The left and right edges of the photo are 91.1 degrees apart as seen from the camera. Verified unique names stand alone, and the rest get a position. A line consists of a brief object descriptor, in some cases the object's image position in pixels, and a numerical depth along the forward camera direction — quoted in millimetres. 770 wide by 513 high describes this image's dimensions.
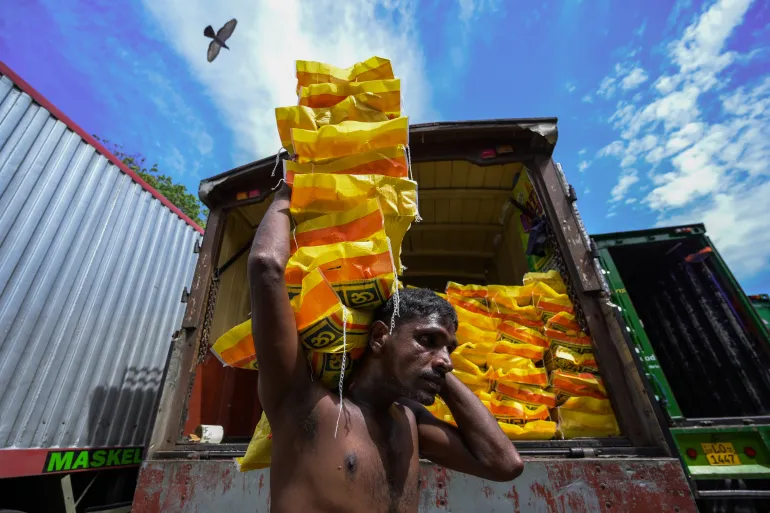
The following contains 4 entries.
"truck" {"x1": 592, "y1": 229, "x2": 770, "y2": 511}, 2814
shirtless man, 1116
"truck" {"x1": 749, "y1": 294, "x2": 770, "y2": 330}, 5830
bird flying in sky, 6387
